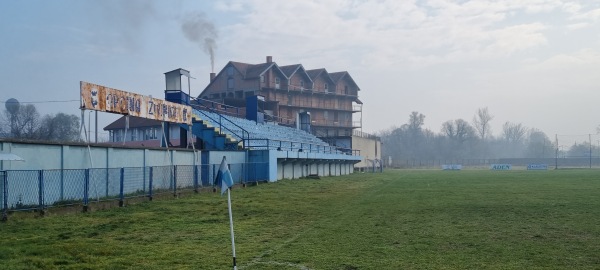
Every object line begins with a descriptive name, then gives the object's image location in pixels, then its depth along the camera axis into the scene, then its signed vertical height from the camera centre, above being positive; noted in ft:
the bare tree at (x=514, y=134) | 570.87 +14.90
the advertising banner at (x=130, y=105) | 70.44 +7.11
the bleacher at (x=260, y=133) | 116.78 +4.81
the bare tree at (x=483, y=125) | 495.00 +21.16
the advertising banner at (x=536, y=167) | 272.10 -9.73
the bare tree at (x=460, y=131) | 483.10 +15.79
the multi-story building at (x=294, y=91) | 246.88 +29.00
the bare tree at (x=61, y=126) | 191.52 +10.17
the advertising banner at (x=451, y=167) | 298.31 -10.56
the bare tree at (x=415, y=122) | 504.02 +25.46
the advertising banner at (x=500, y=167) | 283.32 -9.95
